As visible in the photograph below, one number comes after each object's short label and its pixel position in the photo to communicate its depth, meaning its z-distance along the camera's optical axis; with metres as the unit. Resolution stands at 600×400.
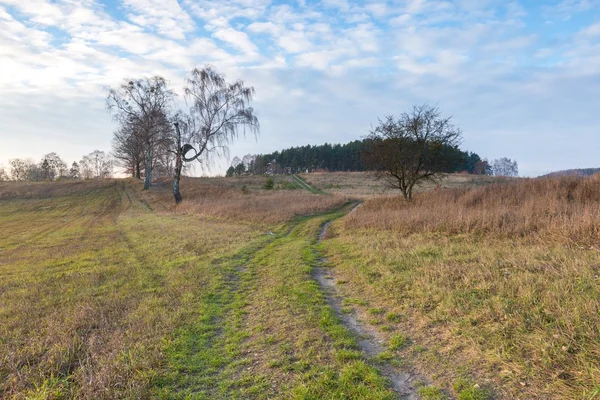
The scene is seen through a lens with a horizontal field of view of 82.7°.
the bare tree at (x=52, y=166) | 72.75
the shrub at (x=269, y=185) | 49.19
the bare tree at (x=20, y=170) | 75.12
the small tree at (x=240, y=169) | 97.02
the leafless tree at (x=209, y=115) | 30.31
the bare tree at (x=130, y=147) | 32.51
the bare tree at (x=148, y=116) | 31.44
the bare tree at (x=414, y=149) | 20.14
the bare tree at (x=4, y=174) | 73.36
